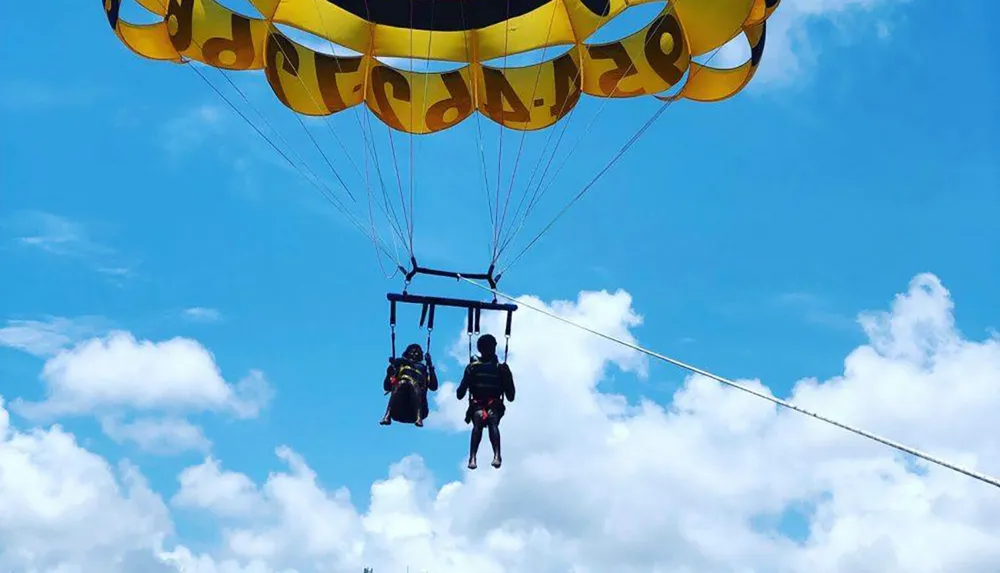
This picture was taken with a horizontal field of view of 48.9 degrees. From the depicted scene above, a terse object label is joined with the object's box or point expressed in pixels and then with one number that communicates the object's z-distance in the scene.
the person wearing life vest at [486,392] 13.12
